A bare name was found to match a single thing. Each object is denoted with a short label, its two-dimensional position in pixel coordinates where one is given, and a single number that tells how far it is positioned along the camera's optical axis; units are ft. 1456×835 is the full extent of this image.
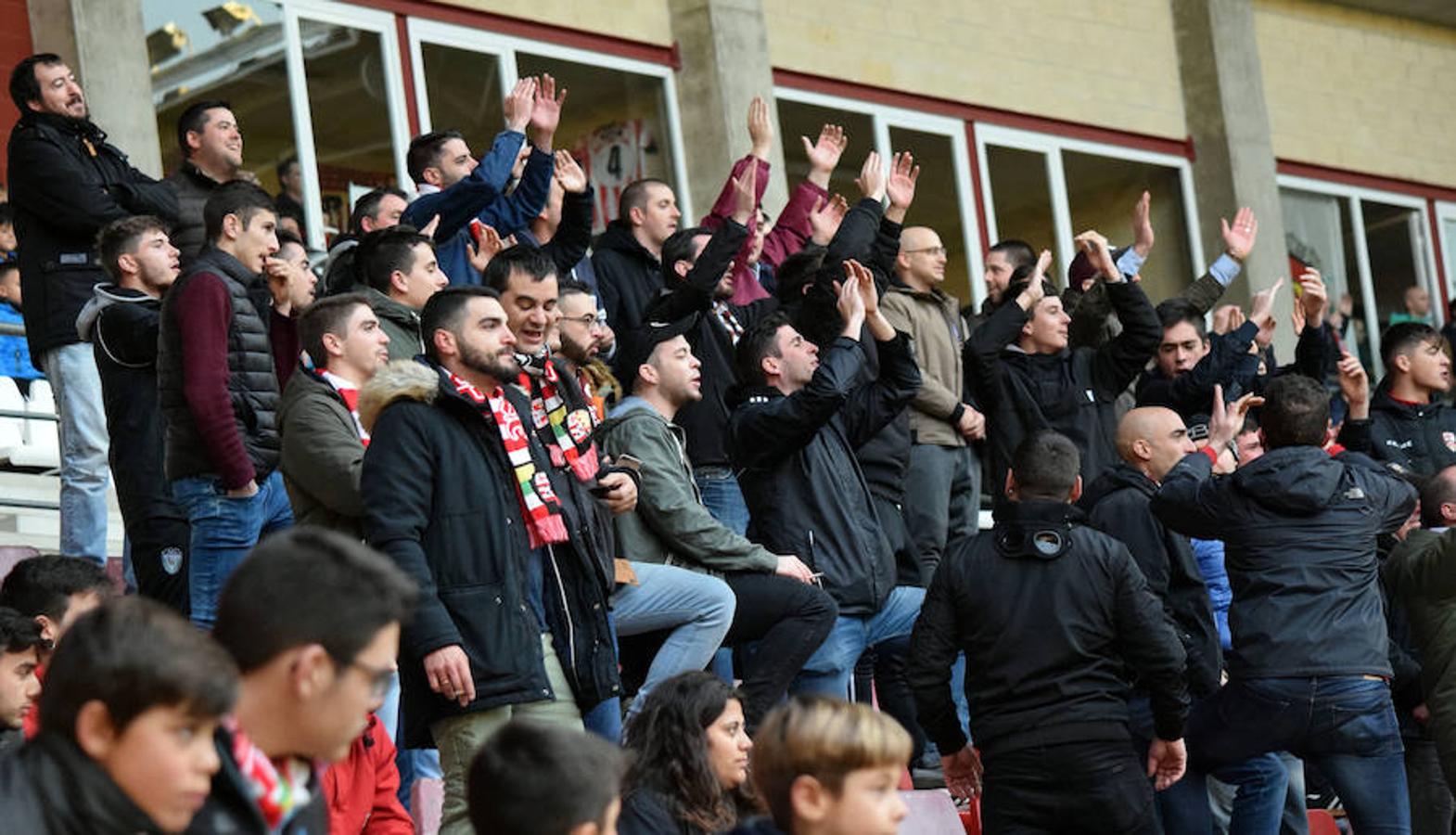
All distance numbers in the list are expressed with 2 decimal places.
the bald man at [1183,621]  51.06
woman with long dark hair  39.29
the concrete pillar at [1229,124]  115.03
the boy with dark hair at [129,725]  21.06
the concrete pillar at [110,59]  72.49
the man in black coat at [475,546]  38.75
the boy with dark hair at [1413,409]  72.74
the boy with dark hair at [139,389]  48.32
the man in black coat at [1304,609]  47.88
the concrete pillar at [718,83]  92.84
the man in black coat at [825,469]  53.31
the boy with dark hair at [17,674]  37.88
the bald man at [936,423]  64.49
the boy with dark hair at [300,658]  22.79
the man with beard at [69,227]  53.67
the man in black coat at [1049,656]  44.14
